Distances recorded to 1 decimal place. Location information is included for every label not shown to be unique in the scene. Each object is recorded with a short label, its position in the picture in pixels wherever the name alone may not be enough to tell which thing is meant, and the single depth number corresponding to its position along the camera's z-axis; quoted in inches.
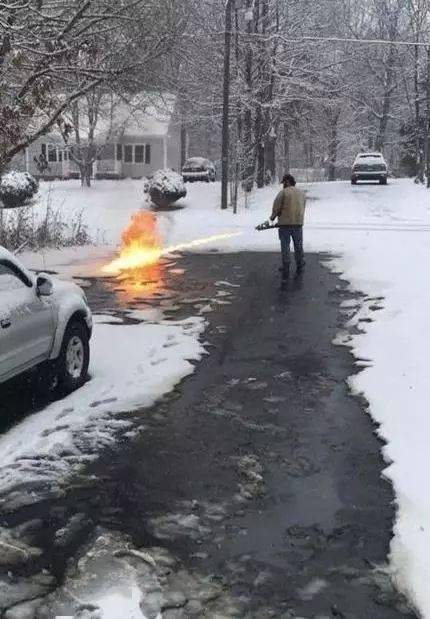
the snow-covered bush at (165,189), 1219.9
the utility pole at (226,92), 1051.9
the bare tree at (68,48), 483.2
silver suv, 241.1
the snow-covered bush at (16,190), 1127.5
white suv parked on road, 1515.7
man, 552.1
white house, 2014.0
